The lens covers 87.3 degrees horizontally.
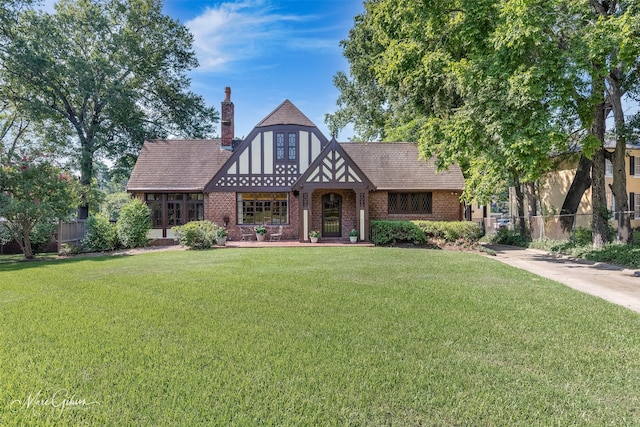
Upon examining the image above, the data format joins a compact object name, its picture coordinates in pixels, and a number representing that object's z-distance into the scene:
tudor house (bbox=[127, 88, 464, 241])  18.19
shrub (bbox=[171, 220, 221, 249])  15.07
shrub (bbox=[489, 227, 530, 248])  18.94
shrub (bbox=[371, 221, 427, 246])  16.20
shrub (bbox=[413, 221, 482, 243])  16.16
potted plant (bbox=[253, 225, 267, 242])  17.97
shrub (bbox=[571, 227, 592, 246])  14.78
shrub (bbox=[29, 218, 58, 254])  13.98
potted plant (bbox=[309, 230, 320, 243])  16.88
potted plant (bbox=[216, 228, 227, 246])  16.19
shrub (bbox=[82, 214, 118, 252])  15.47
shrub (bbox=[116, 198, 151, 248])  16.11
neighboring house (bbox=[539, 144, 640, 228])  24.03
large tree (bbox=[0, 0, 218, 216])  21.47
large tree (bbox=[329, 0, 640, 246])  9.74
